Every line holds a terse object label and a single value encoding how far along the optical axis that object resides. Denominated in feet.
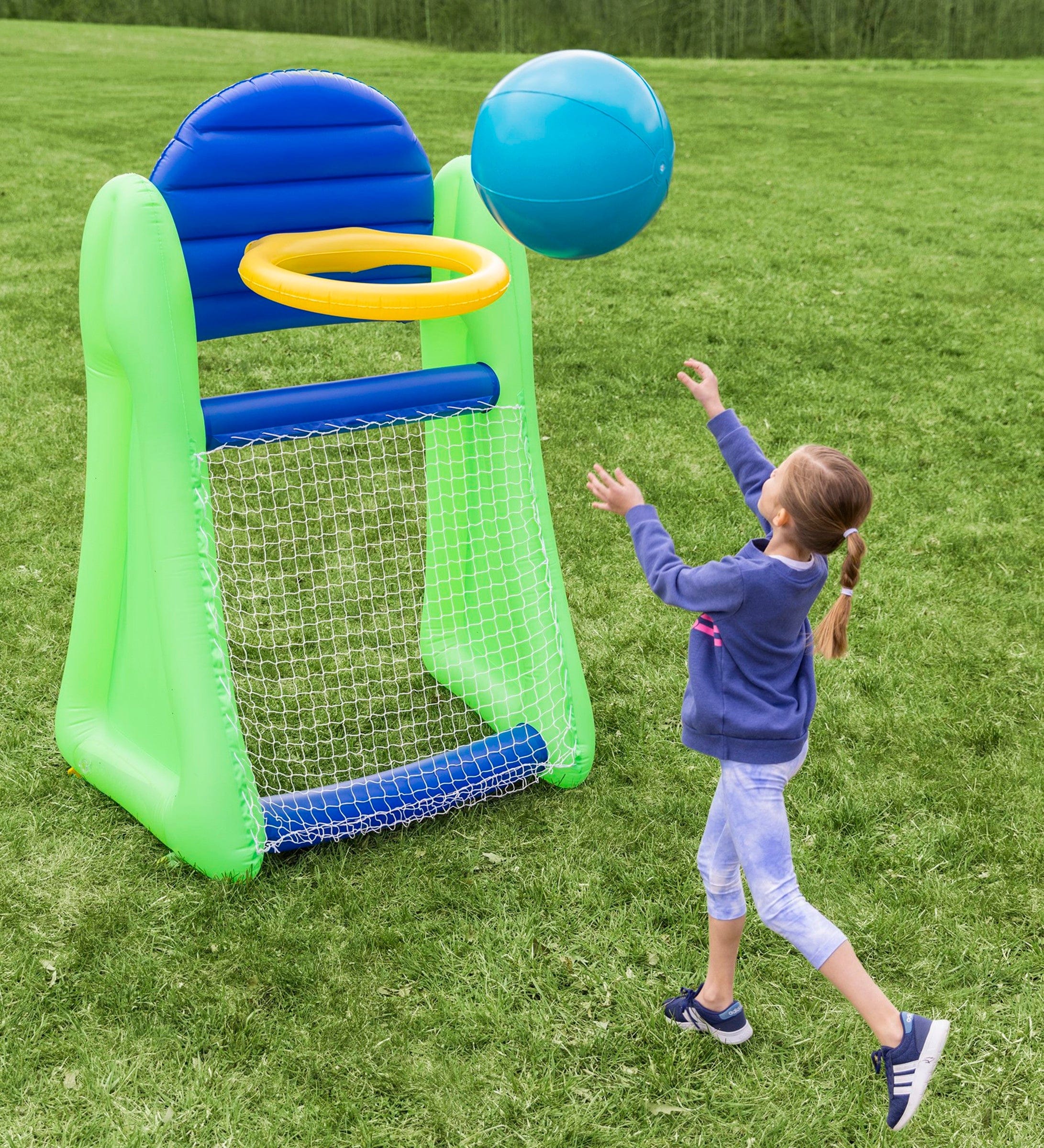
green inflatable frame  11.51
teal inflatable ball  9.27
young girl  8.70
